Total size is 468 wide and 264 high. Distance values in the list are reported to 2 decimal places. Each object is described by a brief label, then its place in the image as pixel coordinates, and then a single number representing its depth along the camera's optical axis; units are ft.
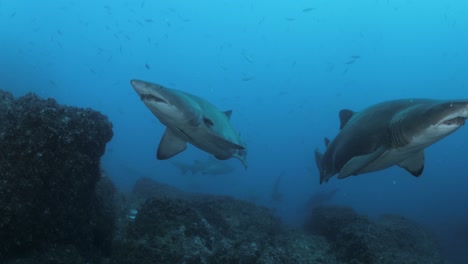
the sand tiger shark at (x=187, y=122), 17.30
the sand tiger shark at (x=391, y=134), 15.08
